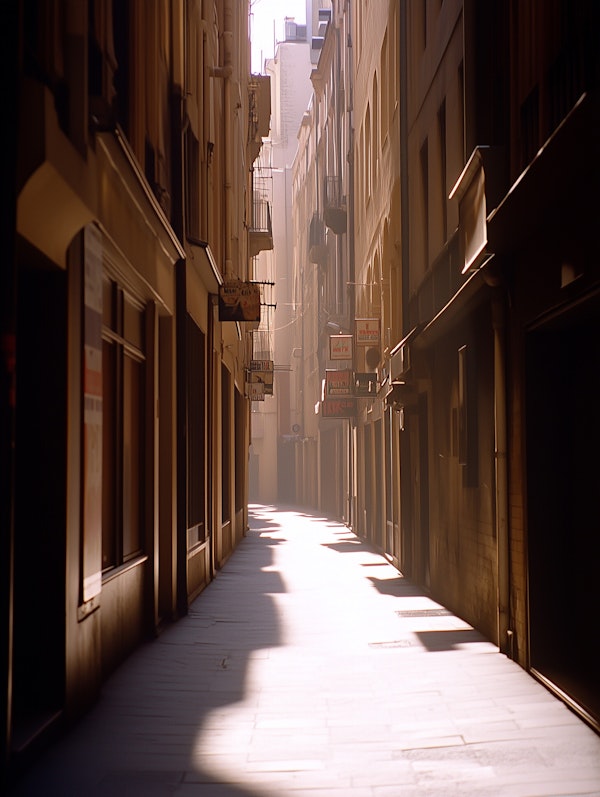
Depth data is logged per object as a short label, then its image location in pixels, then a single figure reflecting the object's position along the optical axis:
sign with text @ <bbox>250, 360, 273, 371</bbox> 33.50
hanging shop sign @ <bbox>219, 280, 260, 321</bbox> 17.36
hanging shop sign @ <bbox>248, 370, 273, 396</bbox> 31.94
